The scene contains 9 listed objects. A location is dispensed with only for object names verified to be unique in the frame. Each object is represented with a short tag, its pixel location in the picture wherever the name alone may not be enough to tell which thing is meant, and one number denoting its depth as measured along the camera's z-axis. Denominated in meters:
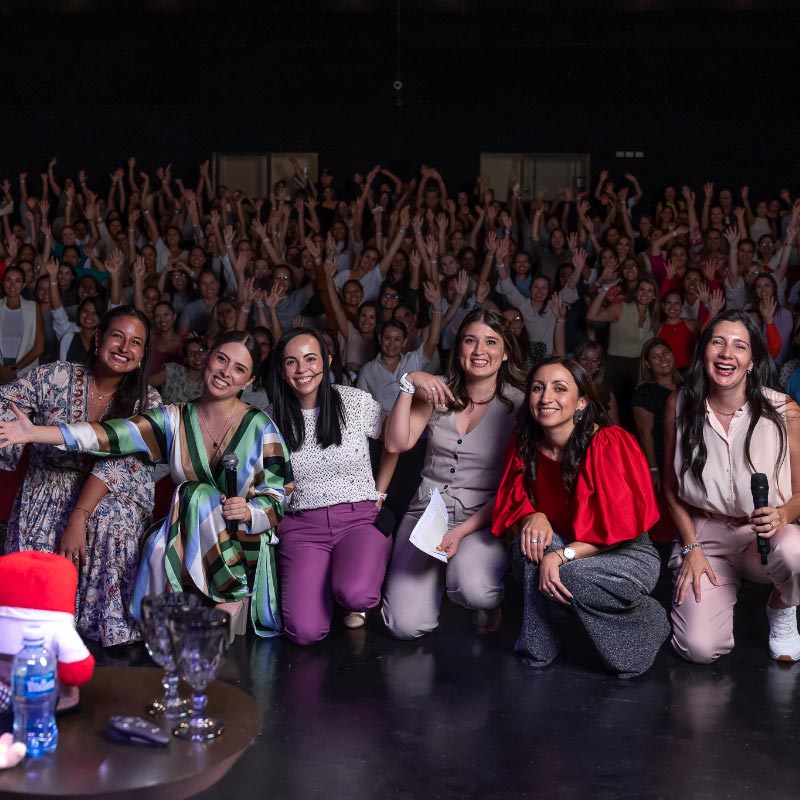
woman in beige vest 3.95
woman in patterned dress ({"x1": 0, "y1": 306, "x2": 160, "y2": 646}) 3.80
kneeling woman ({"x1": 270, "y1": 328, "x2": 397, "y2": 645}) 3.93
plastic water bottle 2.00
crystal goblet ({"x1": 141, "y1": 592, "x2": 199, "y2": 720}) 2.19
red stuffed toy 2.19
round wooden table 1.88
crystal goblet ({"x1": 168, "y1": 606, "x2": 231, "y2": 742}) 2.16
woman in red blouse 3.54
